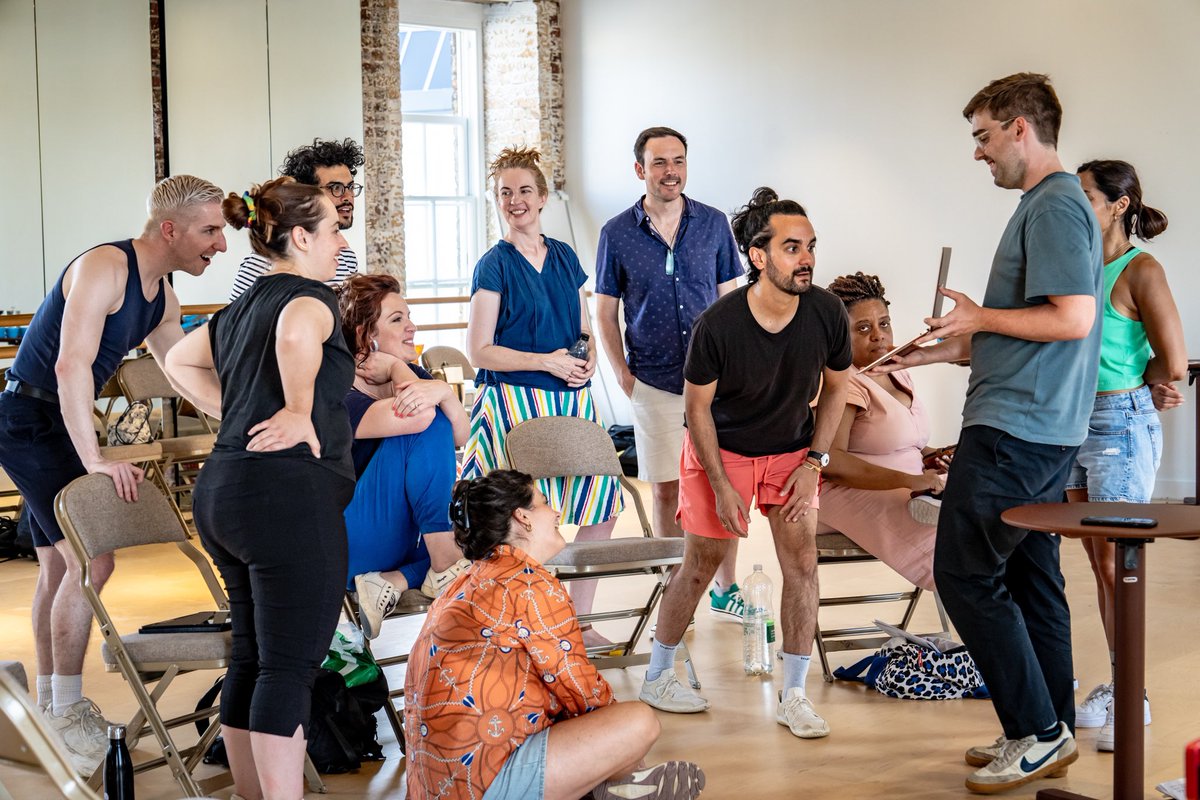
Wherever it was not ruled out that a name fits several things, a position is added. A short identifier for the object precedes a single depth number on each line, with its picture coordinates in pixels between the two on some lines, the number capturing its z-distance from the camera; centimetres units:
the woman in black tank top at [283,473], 286
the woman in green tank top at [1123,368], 377
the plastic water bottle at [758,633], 446
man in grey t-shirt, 314
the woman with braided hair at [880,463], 427
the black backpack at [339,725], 362
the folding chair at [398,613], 370
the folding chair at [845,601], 435
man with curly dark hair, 452
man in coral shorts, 381
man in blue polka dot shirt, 501
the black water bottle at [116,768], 284
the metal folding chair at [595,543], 411
